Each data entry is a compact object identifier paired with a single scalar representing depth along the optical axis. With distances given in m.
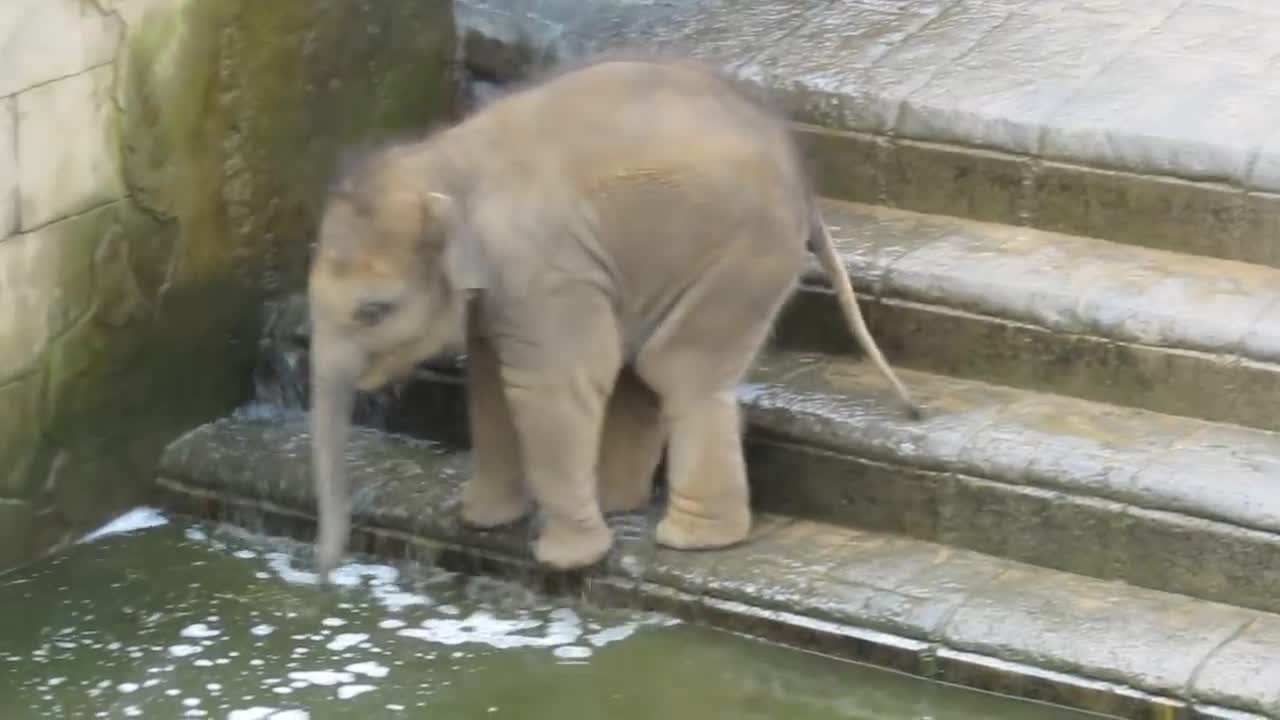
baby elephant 8.37
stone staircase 8.61
